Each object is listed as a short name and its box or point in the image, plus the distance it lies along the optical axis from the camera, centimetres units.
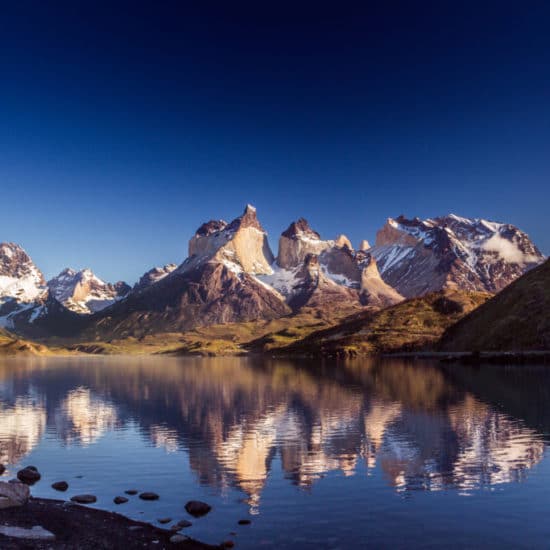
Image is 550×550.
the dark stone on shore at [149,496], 4266
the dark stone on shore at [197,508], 3844
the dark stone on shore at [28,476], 4900
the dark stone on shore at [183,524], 3533
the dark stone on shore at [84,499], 4138
